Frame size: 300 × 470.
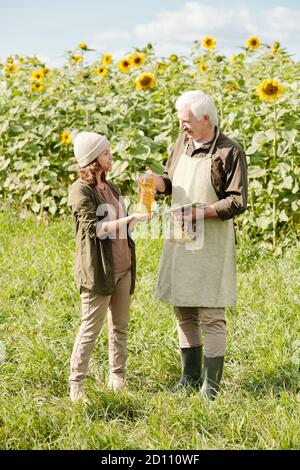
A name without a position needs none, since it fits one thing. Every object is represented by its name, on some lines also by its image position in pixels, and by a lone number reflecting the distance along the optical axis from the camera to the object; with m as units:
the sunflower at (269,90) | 9.73
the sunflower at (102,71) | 13.33
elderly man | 6.24
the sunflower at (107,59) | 13.86
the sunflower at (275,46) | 14.32
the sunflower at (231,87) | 11.73
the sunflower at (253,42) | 13.56
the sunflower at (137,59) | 12.59
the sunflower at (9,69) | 16.98
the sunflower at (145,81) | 11.58
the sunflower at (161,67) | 14.60
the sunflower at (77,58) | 14.32
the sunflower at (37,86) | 12.91
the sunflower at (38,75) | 13.03
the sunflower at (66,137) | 11.87
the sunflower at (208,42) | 14.61
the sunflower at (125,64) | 12.70
